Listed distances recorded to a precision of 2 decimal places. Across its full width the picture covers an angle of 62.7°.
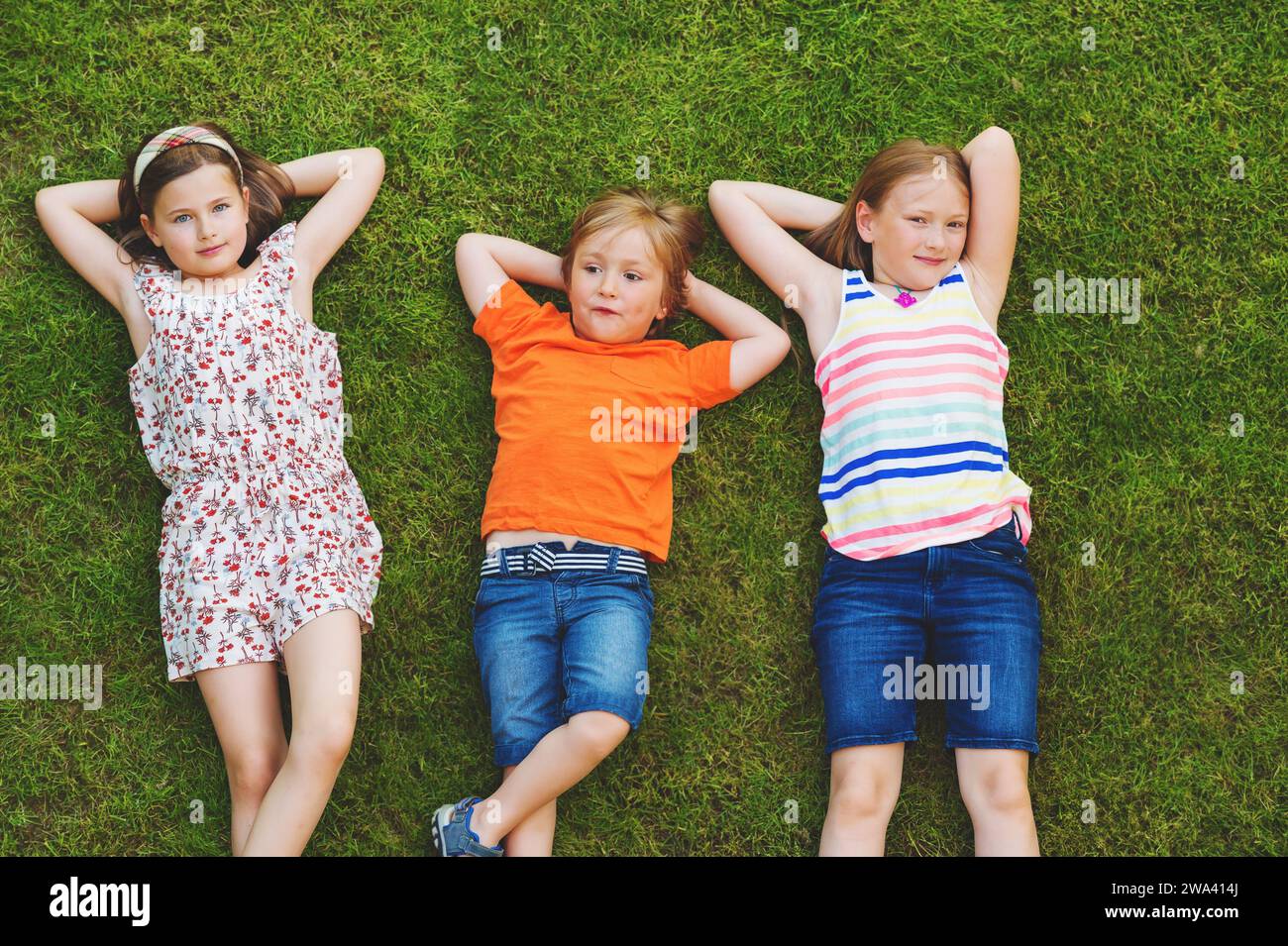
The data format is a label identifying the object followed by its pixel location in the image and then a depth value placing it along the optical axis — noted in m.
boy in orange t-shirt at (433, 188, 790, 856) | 3.11
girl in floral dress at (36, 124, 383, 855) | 3.04
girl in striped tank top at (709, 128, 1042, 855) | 3.15
